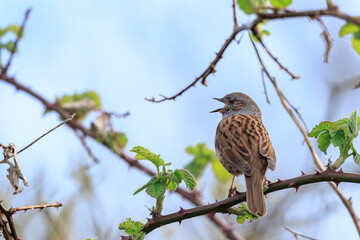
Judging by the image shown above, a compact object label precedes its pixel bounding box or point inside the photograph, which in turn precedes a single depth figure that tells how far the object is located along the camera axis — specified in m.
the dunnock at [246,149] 8.41
